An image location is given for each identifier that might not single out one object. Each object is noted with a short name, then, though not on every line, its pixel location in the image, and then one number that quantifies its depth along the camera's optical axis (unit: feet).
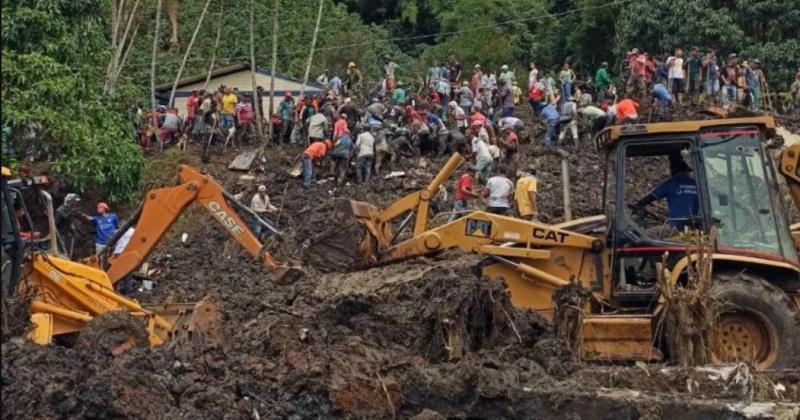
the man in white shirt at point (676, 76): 95.04
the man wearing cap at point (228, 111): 103.04
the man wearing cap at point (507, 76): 102.95
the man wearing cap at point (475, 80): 103.55
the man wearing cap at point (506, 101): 97.40
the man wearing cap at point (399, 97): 101.60
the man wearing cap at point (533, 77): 103.45
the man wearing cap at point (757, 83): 96.98
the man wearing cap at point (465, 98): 99.76
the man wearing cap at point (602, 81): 104.37
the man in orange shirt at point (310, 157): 90.63
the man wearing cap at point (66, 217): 63.62
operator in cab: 38.40
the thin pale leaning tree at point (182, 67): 122.83
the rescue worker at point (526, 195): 64.69
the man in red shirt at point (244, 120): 104.95
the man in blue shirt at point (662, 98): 88.89
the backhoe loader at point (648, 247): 36.55
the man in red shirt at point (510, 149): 79.97
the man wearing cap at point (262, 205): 83.76
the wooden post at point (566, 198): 46.88
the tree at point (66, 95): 74.28
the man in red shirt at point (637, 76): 96.84
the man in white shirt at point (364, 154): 88.94
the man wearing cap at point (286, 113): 102.08
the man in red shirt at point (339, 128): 89.20
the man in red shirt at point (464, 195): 73.31
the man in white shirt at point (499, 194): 67.56
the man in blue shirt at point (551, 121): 93.54
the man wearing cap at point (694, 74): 96.58
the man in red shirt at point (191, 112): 104.06
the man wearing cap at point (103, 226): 65.82
